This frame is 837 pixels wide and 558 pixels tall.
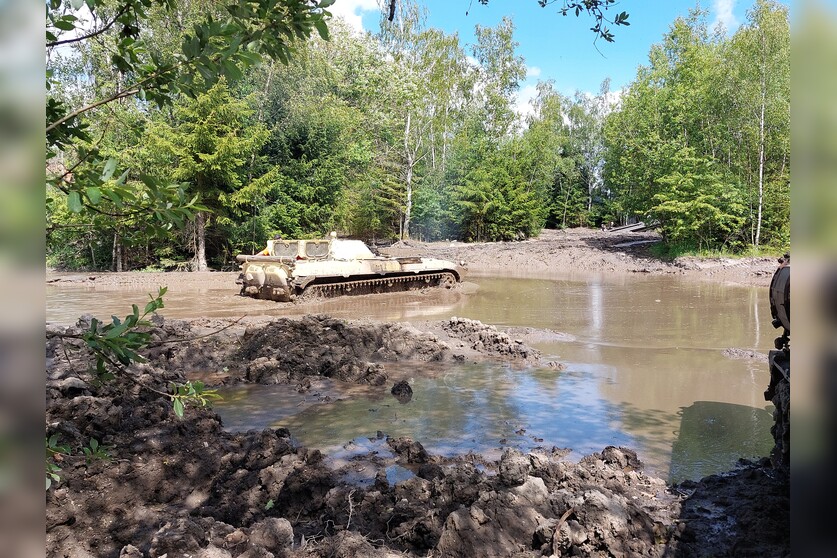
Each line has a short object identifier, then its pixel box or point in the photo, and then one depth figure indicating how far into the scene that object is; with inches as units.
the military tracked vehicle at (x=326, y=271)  591.2
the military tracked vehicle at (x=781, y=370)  166.1
